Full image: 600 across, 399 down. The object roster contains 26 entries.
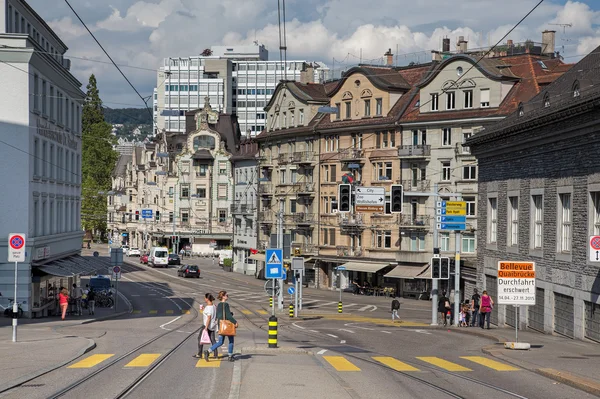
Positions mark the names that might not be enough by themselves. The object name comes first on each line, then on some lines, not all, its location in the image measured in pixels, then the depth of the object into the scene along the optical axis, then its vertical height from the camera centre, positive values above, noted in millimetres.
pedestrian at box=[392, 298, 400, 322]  51062 -4938
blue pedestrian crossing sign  34094 -1785
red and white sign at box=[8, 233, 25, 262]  30250 -1176
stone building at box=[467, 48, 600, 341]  33125 +659
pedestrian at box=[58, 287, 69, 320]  45159 -4321
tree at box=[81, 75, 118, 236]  139375 +7658
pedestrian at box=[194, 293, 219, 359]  23641 -2699
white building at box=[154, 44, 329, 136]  175250 +23565
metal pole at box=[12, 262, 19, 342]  29109 -3561
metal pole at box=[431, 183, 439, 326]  46562 -3827
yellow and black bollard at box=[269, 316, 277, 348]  27125 -3459
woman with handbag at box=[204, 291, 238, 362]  23188 -2744
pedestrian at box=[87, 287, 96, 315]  51569 -4889
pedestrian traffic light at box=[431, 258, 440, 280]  45844 -2501
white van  107438 -5096
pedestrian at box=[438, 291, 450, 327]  44750 -4338
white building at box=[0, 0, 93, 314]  45344 +2668
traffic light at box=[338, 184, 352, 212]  40875 +738
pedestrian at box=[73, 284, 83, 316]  50562 -5000
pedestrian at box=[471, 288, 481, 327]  43812 -4154
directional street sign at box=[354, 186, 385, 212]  49781 +941
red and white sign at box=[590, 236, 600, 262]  27078 -914
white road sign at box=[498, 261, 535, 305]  27578 -1945
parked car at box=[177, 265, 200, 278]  91250 -5617
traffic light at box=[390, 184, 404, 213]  41844 +721
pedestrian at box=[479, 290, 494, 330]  40825 -3861
